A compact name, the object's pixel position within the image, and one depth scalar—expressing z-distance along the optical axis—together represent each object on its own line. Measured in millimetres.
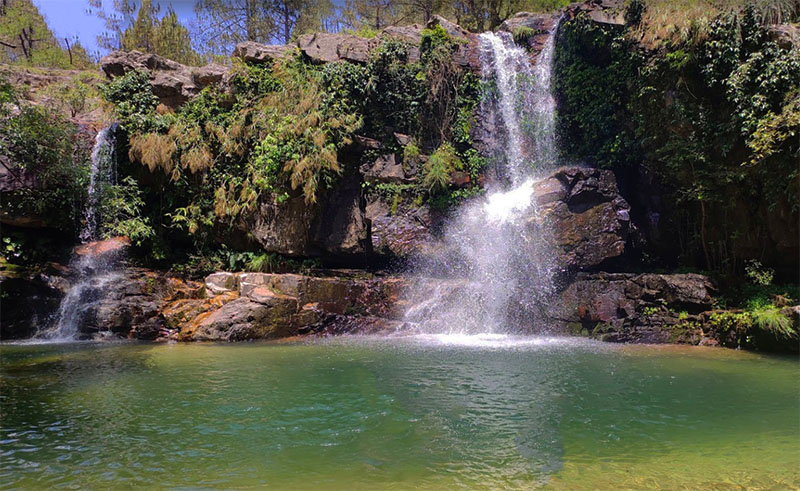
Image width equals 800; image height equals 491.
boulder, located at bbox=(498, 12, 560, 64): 15414
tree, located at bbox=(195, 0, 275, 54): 24766
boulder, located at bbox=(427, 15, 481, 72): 15219
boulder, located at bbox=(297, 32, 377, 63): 14680
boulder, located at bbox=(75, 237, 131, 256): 12414
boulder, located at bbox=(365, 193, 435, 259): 12797
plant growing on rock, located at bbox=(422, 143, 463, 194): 13148
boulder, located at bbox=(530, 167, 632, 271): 11438
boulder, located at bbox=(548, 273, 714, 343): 10258
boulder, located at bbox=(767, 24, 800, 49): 10172
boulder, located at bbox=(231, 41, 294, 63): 15227
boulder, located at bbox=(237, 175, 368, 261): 13141
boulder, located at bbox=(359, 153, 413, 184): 13531
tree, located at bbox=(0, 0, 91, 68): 26109
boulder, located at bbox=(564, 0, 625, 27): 13273
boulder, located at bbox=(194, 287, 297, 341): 10203
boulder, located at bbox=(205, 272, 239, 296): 11336
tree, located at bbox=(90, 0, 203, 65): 24141
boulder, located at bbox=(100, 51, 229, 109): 15430
